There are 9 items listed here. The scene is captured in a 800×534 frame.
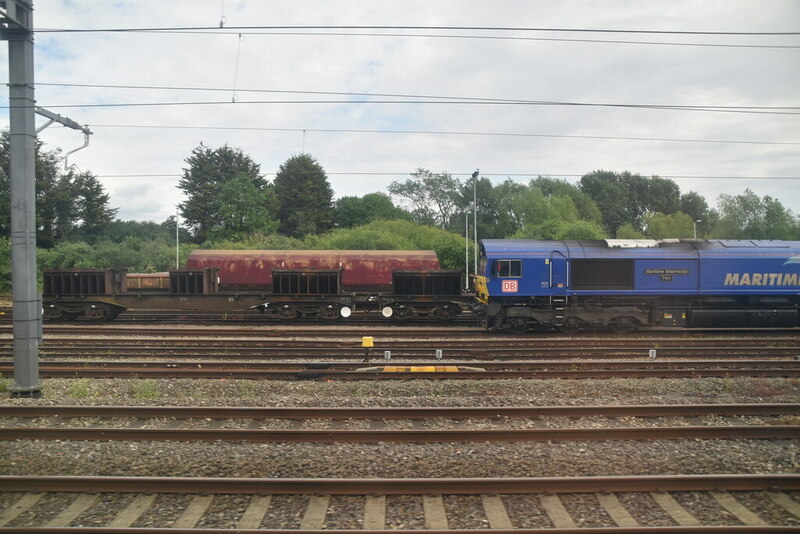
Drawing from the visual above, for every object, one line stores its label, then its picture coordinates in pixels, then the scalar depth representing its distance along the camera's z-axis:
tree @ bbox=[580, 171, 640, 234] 74.44
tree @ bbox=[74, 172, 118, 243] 49.34
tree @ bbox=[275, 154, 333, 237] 61.00
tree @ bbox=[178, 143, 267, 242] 62.47
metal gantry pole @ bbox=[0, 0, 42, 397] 9.35
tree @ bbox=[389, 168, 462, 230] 71.00
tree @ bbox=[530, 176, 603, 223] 67.62
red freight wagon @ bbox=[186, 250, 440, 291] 25.31
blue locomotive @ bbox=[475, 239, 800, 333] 17.97
